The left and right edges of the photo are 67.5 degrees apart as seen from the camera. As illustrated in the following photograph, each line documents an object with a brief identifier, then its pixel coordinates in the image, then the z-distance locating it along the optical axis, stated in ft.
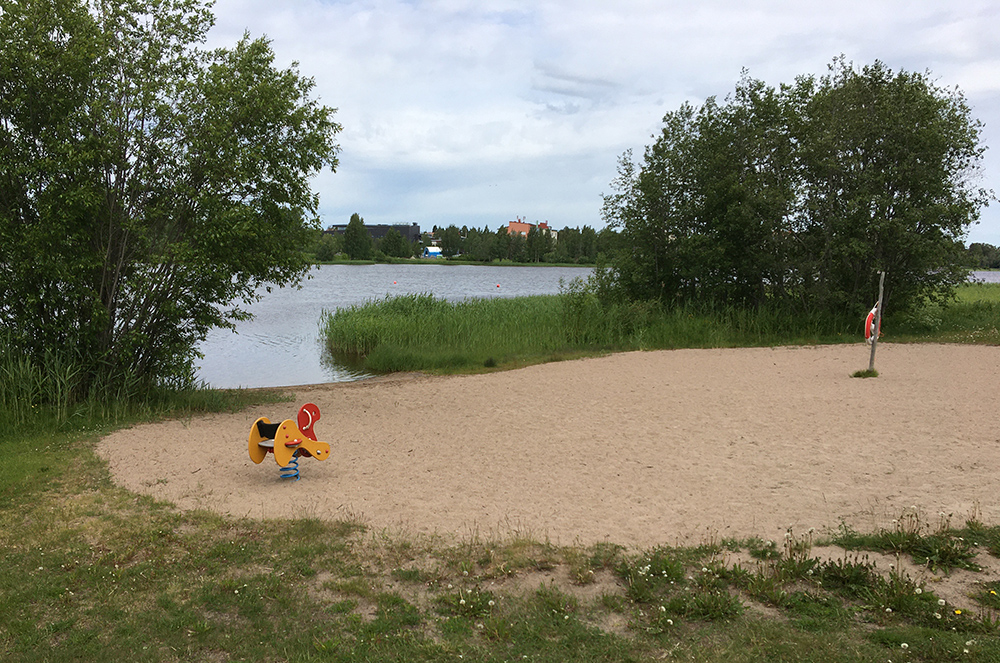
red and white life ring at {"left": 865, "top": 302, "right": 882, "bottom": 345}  40.29
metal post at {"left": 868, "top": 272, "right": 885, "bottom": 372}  40.15
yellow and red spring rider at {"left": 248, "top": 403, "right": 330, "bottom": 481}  22.09
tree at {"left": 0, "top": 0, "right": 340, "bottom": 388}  28.94
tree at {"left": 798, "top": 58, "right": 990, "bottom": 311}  55.11
